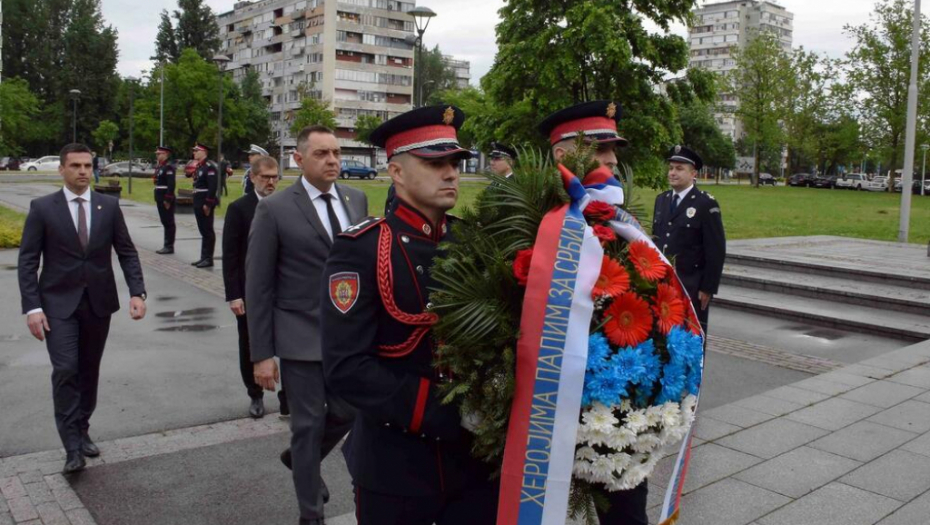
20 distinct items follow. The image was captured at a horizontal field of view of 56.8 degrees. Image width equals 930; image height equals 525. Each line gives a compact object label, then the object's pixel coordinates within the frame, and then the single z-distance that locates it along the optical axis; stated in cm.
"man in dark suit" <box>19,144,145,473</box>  543
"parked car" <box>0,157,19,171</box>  6940
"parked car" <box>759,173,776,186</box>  8606
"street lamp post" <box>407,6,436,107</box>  1799
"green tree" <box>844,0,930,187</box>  5522
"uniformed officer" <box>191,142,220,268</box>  1579
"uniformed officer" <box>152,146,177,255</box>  1756
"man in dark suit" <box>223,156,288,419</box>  616
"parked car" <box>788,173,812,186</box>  7862
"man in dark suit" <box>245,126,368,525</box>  448
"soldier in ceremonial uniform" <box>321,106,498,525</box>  262
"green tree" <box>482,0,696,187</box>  1911
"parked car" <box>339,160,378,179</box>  6400
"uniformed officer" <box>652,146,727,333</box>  755
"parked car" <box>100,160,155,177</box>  6301
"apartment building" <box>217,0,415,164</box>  11256
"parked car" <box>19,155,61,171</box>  6762
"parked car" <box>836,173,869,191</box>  7356
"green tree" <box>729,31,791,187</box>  6919
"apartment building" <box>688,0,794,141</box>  15500
